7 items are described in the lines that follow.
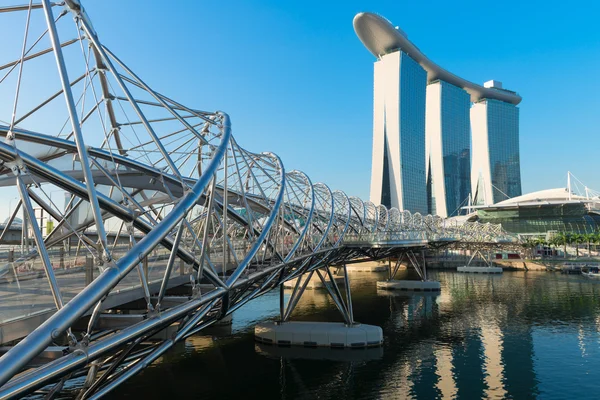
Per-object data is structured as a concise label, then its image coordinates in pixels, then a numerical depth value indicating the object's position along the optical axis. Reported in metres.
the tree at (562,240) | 121.59
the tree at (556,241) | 124.25
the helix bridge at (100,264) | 10.13
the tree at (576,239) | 122.81
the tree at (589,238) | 120.59
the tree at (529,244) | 121.19
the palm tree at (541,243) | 124.56
